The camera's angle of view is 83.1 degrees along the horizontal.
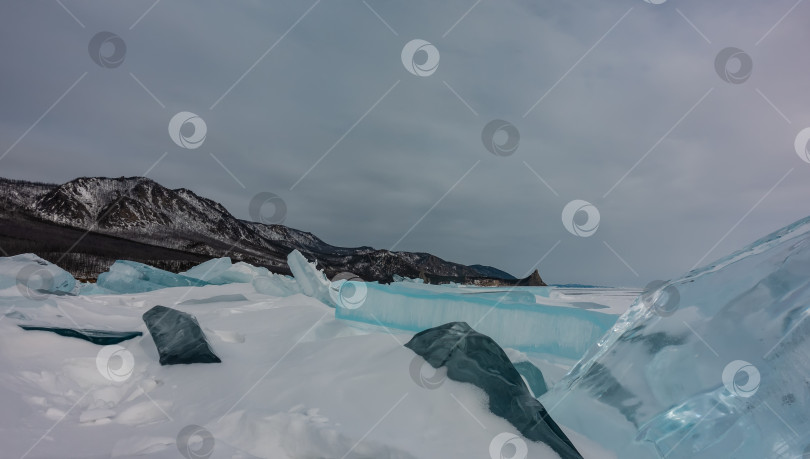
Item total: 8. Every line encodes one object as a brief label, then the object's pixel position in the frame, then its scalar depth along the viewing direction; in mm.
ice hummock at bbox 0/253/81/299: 6324
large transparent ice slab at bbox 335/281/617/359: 4891
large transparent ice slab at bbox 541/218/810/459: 2148
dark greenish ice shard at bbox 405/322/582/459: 2193
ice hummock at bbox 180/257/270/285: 12117
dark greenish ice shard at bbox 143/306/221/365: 3277
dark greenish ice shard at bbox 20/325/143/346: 3633
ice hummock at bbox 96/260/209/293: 11438
